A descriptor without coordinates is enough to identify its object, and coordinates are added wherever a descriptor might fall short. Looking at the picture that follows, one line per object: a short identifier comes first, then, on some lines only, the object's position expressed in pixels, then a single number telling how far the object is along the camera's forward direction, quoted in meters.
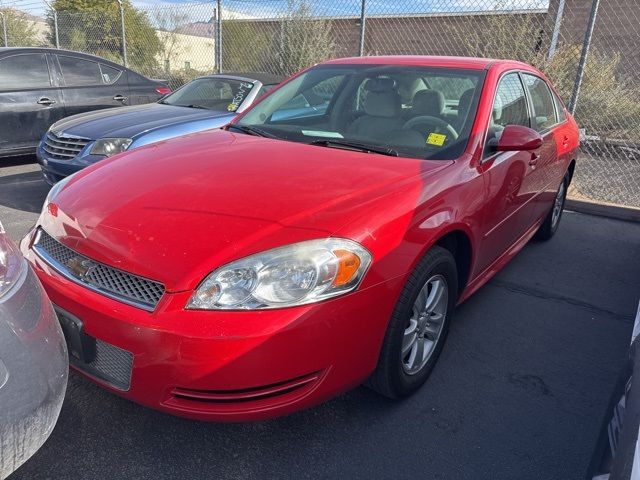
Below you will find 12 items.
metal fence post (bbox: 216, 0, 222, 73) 9.08
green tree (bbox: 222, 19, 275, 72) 10.81
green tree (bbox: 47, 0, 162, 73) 14.73
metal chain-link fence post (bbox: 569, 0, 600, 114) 5.86
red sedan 1.83
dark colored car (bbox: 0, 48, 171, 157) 6.28
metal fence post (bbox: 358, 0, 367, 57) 7.17
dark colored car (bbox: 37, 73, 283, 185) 4.68
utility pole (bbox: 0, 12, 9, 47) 14.25
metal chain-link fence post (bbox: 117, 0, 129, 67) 10.83
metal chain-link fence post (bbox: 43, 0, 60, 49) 13.22
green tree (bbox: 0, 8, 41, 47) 16.86
